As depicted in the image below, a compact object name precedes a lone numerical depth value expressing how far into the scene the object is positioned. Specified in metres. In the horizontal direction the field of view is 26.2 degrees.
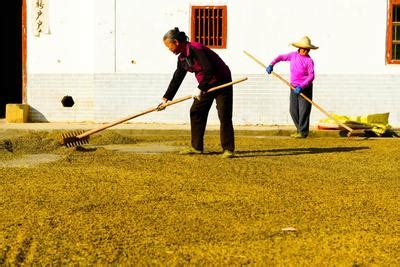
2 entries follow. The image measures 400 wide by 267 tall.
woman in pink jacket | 13.71
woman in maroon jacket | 10.24
